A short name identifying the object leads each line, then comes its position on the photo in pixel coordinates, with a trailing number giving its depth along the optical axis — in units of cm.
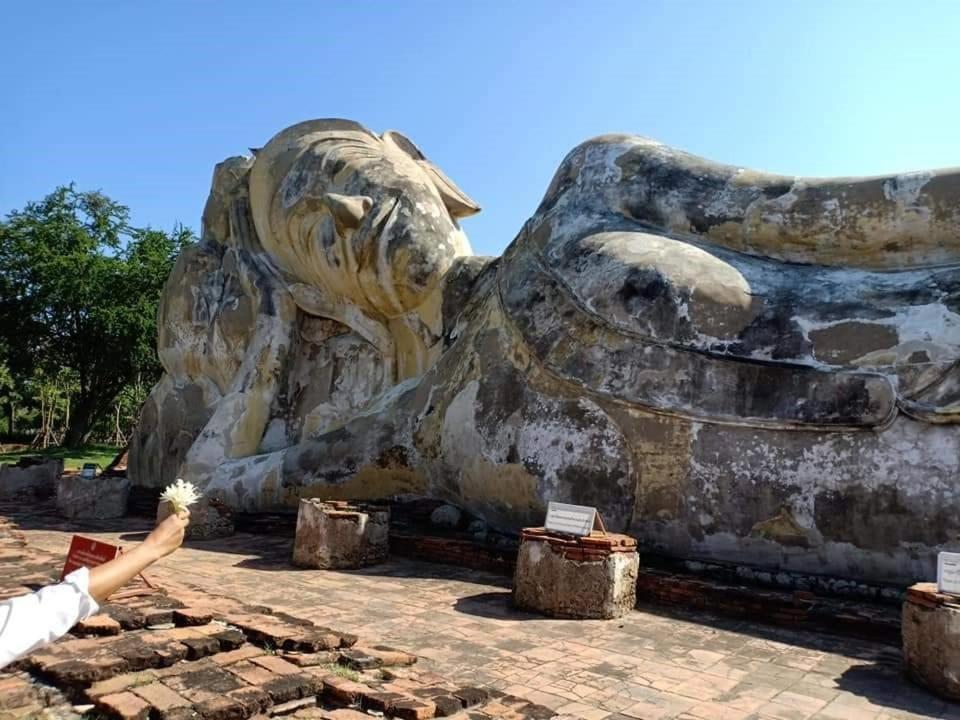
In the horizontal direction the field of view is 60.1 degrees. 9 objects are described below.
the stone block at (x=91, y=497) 792
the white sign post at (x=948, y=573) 325
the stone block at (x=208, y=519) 664
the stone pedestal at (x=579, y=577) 418
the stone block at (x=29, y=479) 943
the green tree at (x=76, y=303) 1920
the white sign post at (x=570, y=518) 429
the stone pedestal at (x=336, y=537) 541
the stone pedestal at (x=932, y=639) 311
